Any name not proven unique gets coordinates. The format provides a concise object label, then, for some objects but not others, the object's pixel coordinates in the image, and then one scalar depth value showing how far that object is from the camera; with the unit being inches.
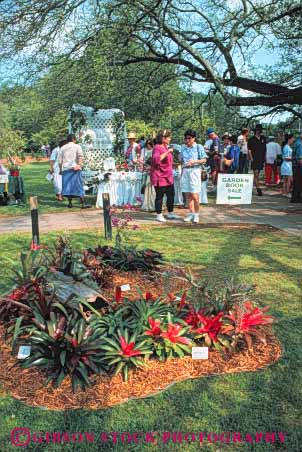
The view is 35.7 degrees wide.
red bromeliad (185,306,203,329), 150.1
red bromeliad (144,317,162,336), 141.8
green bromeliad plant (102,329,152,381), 131.9
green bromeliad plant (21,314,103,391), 128.5
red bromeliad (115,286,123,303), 169.2
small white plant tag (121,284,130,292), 190.2
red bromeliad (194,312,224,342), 145.9
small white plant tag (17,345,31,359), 138.9
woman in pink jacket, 345.4
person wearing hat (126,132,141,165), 526.1
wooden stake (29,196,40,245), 253.8
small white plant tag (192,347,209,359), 139.6
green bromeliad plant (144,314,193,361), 139.4
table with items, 454.9
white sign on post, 369.4
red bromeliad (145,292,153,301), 169.9
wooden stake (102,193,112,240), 293.9
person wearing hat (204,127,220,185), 532.1
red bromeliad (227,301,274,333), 146.9
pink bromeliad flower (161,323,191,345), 141.1
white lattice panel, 605.3
